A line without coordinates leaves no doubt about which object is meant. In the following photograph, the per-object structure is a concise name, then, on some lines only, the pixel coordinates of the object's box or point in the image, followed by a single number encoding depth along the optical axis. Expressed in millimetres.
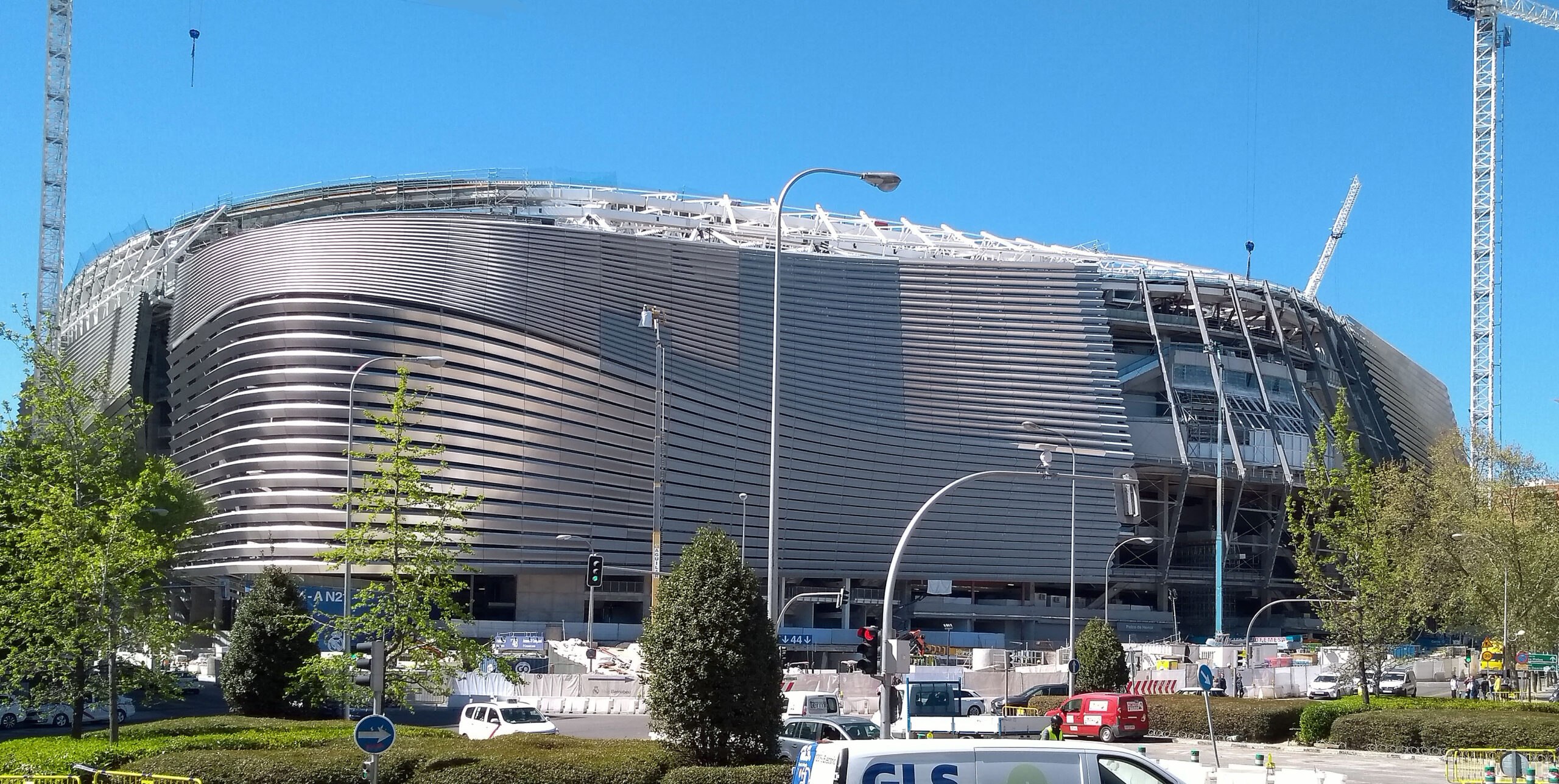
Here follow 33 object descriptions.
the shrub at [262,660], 36438
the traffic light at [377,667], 25234
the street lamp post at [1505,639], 50969
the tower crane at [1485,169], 132125
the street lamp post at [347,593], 34781
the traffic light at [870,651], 25516
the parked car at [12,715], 46562
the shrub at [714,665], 24797
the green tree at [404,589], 30500
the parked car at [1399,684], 66938
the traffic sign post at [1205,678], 33094
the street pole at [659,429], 75625
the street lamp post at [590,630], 68312
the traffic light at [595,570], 48466
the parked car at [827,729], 32156
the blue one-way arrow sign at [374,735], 20281
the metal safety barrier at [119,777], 23453
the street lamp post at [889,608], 25391
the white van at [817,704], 41750
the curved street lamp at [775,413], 27016
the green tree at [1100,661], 49781
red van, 43312
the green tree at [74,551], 30406
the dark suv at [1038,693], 55781
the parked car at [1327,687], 62844
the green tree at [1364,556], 45906
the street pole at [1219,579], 89188
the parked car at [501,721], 38219
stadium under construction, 85750
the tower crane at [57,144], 128125
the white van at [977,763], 17078
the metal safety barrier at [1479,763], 30797
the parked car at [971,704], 50781
